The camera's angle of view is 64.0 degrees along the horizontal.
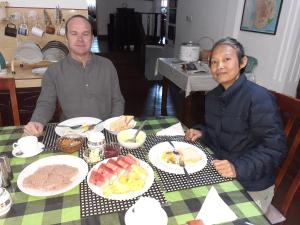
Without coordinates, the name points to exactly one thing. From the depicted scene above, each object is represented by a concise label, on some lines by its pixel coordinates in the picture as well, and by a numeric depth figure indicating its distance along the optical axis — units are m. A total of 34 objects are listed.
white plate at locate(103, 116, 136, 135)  1.24
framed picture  2.64
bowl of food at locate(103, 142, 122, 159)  1.05
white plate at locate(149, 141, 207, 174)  0.97
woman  1.09
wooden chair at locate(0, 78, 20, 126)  1.44
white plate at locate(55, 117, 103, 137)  1.22
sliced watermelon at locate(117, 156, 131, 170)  0.88
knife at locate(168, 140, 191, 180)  0.93
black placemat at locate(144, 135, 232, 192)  0.89
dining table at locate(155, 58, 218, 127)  2.68
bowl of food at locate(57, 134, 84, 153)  1.07
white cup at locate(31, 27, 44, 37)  2.33
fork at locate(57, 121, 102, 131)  1.28
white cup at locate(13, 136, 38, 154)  1.03
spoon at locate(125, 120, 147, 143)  1.14
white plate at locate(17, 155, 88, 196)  0.81
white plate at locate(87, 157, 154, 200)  0.80
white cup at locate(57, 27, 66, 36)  2.41
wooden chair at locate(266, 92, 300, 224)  1.09
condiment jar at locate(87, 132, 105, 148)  1.04
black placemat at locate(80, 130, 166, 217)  0.76
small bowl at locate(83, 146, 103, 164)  1.01
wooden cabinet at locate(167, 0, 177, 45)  5.53
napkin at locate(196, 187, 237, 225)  0.73
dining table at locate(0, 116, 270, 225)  0.73
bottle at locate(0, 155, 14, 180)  0.86
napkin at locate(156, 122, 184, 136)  1.27
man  1.55
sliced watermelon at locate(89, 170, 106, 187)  0.85
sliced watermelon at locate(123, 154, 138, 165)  0.90
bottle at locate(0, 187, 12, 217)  0.72
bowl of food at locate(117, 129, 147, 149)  1.10
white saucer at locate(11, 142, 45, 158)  1.03
